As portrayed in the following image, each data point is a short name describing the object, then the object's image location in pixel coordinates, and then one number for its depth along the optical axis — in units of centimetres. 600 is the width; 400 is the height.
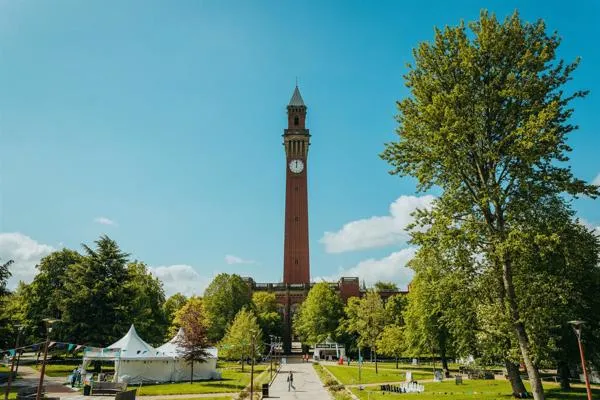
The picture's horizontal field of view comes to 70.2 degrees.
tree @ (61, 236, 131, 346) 3922
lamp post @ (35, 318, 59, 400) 1698
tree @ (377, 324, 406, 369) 4672
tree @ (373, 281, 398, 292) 11131
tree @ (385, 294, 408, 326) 5701
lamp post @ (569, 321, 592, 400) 1458
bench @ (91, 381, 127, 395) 2602
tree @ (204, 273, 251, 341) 6544
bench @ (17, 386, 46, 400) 1970
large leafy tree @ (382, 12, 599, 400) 1636
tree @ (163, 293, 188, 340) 5734
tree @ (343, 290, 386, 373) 5012
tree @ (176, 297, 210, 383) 3297
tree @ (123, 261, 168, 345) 4456
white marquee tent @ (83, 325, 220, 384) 3152
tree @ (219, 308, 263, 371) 4788
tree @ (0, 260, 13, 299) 3275
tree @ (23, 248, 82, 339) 4559
